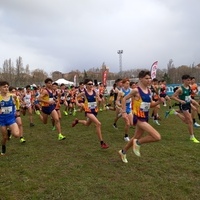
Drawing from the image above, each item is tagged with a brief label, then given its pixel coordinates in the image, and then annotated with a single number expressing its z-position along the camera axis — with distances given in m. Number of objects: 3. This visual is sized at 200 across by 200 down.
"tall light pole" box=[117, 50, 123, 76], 45.95
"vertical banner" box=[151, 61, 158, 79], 24.19
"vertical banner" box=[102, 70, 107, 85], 33.03
